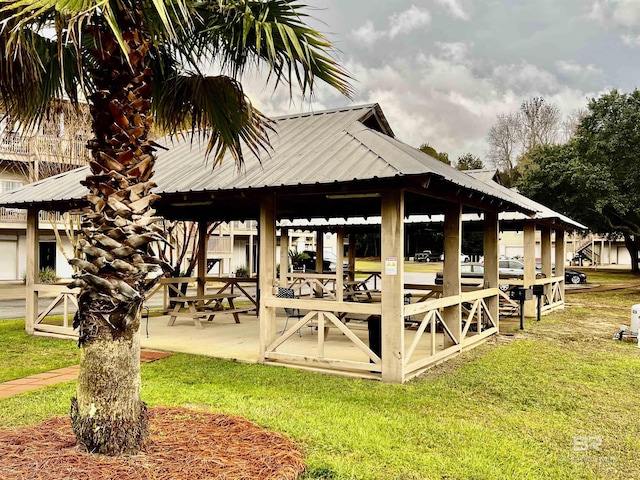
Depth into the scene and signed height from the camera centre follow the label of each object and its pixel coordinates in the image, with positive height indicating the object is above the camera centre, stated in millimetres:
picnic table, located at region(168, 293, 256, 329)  11307 -1366
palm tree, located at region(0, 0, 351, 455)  3895 +673
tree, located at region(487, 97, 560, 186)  46219 +10881
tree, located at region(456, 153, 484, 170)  52094 +9186
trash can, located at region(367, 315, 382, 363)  7812 -1279
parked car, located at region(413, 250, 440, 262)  53319 -713
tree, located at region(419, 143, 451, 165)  48803 +9448
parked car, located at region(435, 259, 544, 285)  21645 -898
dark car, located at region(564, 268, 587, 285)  29406 -1633
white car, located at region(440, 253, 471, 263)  45319 -643
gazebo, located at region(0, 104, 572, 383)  6918 +876
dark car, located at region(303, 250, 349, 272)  37669 -821
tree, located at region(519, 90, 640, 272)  23062 +3697
